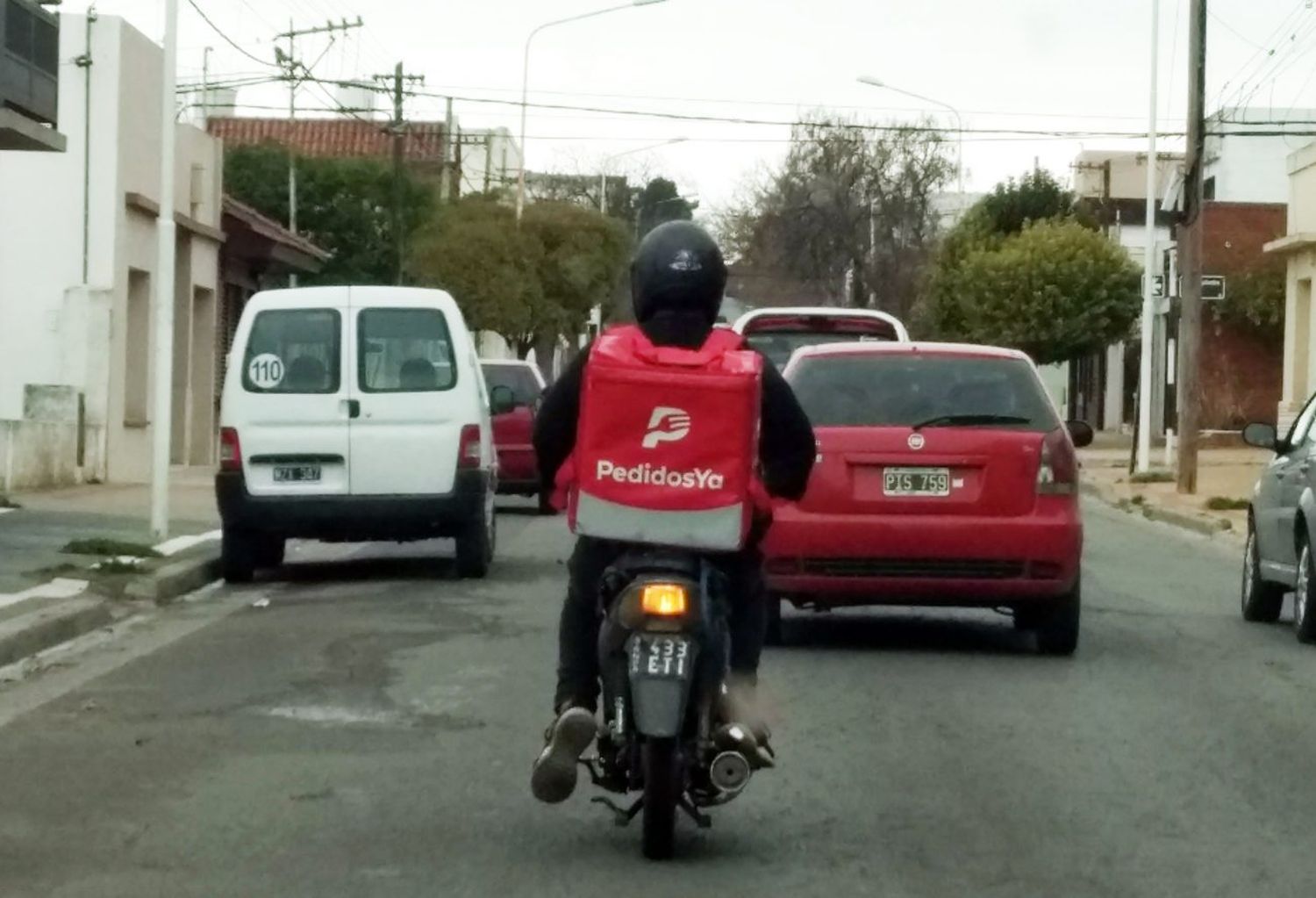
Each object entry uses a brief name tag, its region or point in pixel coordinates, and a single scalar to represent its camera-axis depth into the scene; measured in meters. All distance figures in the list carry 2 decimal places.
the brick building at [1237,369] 53.06
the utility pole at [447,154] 59.79
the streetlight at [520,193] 57.03
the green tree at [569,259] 58.72
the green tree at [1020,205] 71.12
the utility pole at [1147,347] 37.16
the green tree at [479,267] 53.97
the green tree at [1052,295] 56.50
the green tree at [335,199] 62.19
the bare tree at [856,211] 82.38
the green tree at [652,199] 88.62
